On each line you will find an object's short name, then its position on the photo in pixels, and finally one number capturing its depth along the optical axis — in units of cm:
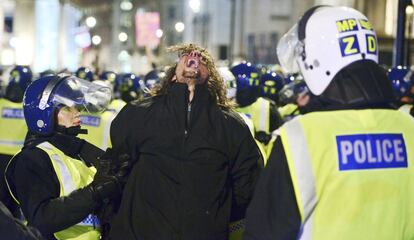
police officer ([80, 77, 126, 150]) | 1254
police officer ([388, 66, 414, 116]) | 1655
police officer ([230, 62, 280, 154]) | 1381
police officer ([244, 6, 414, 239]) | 484
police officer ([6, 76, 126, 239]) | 651
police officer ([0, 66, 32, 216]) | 1287
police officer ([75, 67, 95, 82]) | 2363
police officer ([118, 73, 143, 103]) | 2275
